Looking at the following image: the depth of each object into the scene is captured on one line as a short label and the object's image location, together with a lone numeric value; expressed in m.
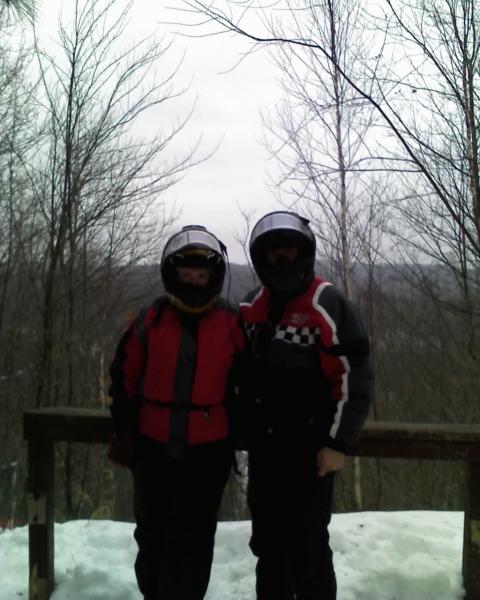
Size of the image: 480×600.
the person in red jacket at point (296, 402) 1.99
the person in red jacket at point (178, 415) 2.11
